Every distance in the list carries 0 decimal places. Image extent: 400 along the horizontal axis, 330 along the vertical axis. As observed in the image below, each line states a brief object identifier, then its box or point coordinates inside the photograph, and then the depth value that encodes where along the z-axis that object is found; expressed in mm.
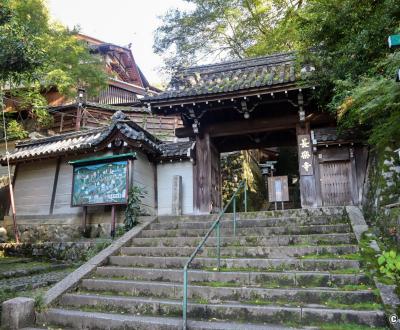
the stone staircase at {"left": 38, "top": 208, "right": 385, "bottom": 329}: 4574
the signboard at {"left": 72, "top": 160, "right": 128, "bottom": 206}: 10172
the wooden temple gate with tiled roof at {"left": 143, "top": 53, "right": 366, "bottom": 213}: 9695
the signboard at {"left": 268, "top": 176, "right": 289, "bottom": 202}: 15117
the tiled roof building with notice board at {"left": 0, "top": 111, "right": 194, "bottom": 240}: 10891
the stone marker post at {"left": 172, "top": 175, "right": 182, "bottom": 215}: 11531
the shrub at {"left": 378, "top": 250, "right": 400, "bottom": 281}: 4441
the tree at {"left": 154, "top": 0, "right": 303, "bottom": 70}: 19156
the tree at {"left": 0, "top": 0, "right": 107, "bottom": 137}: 18594
